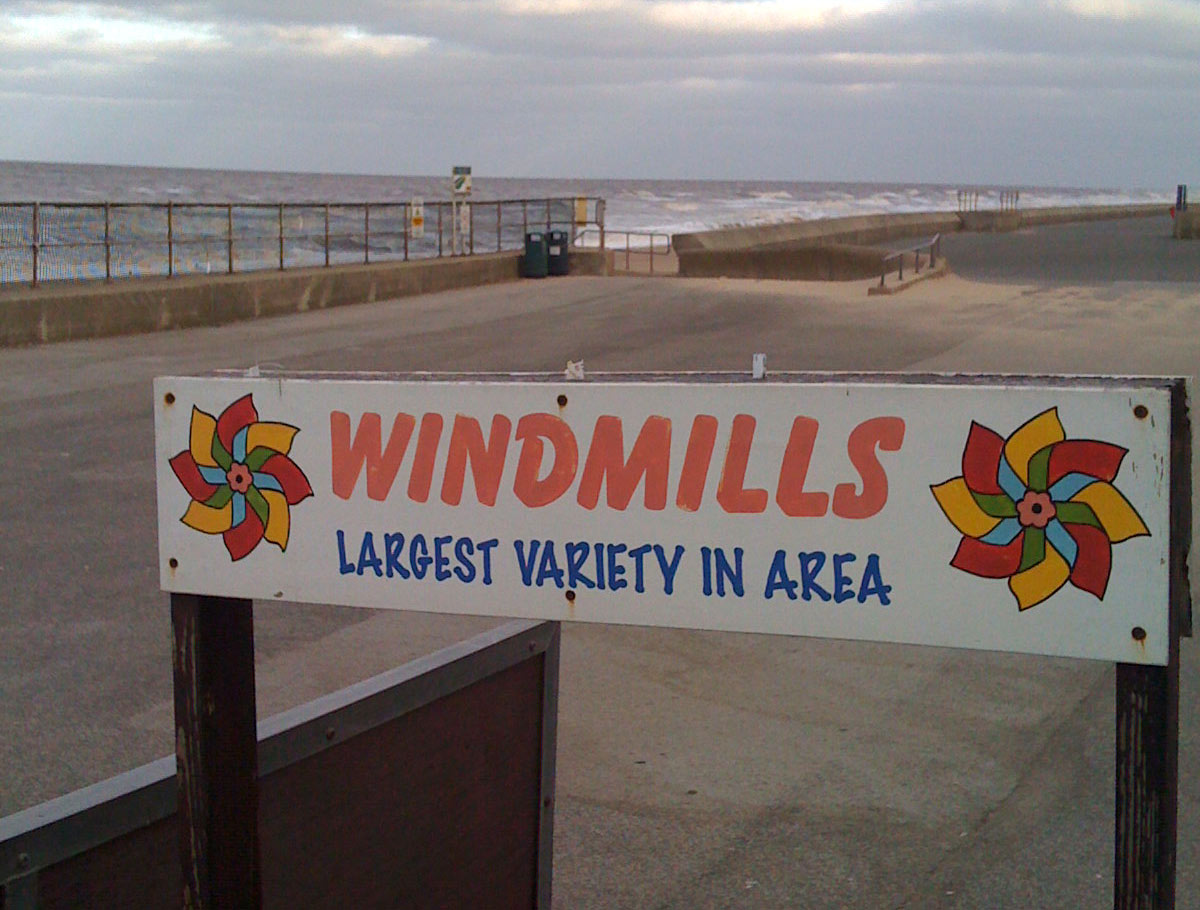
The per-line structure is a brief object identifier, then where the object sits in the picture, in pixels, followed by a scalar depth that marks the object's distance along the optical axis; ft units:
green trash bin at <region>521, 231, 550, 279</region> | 98.78
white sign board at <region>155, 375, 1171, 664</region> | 6.60
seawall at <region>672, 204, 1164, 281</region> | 126.41
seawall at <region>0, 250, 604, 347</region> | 59.62
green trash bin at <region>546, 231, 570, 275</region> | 100.42
